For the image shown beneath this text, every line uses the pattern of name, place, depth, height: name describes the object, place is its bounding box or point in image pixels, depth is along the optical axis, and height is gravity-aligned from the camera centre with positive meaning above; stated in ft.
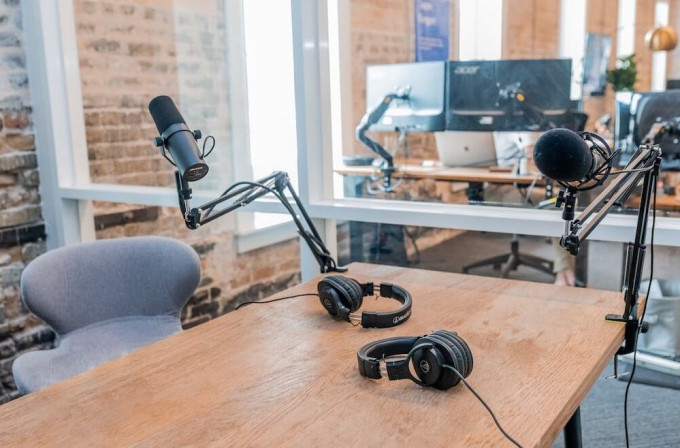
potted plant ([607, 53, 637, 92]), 19.24 +0.39
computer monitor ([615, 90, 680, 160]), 9.46 -0.39
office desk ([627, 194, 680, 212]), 8.93 -1.61
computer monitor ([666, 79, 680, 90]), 12.58 +0.09
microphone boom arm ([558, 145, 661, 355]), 4.25 -0.80
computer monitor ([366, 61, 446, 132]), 10.66 +0.06
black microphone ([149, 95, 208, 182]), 4.25 -0.22
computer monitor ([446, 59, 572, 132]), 9.96 +0.04
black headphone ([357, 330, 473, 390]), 3.46 -1.42
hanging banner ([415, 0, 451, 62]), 12.39 +1.32
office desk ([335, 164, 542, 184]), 10.99 -1.40
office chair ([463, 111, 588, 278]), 12.96 -3.38
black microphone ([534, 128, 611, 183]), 4.04 -0.40
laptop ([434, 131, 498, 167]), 12.58 -1.02
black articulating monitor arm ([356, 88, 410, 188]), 11.15 -0.47
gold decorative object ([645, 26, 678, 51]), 23.91 +1.82
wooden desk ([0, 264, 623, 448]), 3.16 -1.58
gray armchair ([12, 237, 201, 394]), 6.36 -1.87
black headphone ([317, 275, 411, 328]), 4.51 -1.45
